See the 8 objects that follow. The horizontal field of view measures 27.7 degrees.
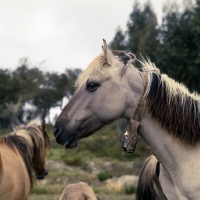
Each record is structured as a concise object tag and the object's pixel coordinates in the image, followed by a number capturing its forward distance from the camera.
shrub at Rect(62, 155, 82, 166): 23.35
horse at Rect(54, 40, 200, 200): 3.01
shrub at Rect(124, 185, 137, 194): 13.69
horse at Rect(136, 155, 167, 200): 4.66
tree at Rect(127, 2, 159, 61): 25.88
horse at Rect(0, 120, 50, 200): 5.23
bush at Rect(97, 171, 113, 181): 18.11
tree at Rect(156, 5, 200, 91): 21.22
